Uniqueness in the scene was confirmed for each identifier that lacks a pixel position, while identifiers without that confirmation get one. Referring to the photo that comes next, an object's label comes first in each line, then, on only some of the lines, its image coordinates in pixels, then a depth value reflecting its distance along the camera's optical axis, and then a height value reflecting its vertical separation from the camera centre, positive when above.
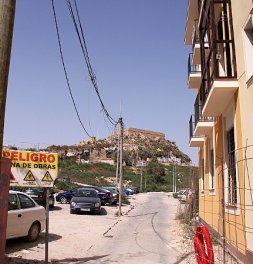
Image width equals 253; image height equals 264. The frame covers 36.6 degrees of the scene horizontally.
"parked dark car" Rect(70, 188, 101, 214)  22.14 -0.69
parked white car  10.59 -0.76
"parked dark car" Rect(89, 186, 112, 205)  29.75 -0.29
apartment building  8.36 +2.32
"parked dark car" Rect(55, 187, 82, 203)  30.38 -0.41
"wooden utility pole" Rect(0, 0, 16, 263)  5.43 +2.12
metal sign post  8.38 -1.12
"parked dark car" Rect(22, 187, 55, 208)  22.81 -0.15
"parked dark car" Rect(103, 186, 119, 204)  31.66 -0.39
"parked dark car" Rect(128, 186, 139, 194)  63.00 +0.43
